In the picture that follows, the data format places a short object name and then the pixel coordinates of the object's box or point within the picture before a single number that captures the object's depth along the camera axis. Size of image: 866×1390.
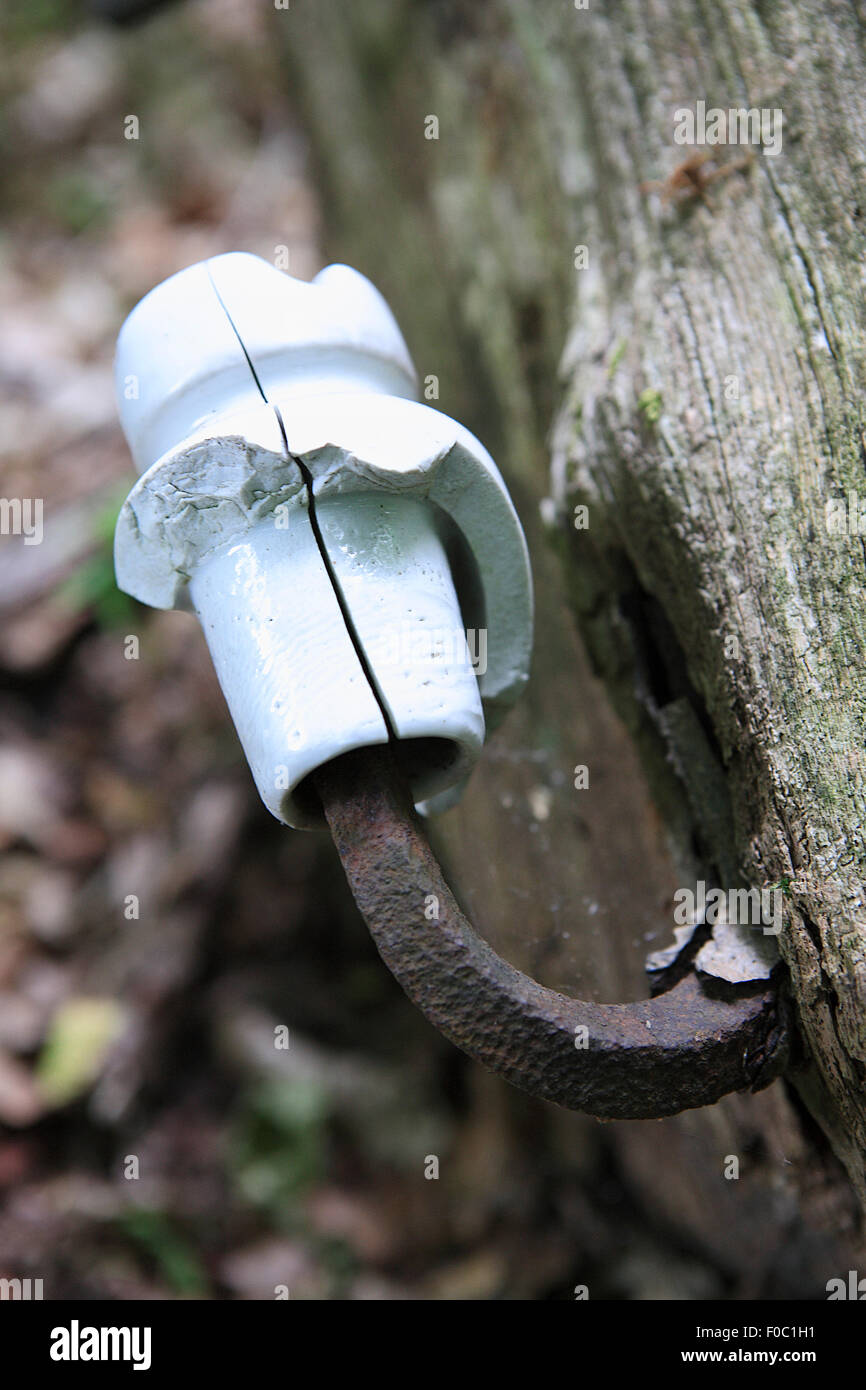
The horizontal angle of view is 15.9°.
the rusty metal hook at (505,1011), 0.42
